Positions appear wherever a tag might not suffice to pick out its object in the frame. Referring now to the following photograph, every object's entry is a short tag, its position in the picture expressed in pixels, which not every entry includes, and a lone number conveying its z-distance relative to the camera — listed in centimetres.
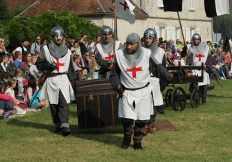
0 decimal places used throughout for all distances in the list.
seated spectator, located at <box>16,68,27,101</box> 1652
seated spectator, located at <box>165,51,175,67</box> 2468
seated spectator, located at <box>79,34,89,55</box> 2203
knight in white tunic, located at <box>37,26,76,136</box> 1173
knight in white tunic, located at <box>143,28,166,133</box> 1130
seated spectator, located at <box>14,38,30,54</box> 1957
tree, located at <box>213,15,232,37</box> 8403
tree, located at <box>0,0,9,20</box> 3968
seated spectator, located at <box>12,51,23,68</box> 1742
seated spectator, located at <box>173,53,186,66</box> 2591
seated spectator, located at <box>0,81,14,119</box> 1445
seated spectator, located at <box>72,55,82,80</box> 1861
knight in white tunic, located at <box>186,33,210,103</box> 1684
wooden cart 1556
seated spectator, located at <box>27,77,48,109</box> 1611
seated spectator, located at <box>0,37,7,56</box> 1742
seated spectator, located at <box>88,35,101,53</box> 2230
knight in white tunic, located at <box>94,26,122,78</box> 1297
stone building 4600
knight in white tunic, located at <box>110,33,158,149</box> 1005
